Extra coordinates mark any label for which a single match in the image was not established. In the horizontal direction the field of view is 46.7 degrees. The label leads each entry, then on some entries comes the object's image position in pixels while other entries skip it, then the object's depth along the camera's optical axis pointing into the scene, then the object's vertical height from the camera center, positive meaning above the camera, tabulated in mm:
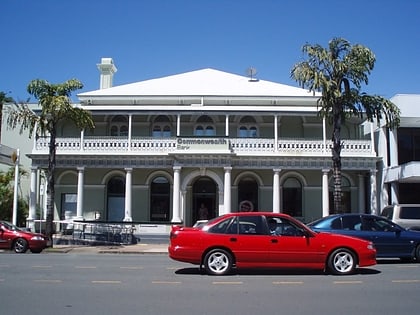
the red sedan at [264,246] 11336 -998
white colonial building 27203 +2554
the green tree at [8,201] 32969 +59
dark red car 19641 -1571
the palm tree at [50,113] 21484 +3968
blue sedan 14250 -820
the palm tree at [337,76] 20609 +5421
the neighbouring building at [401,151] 26828 +2977
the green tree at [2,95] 44169 +10033
